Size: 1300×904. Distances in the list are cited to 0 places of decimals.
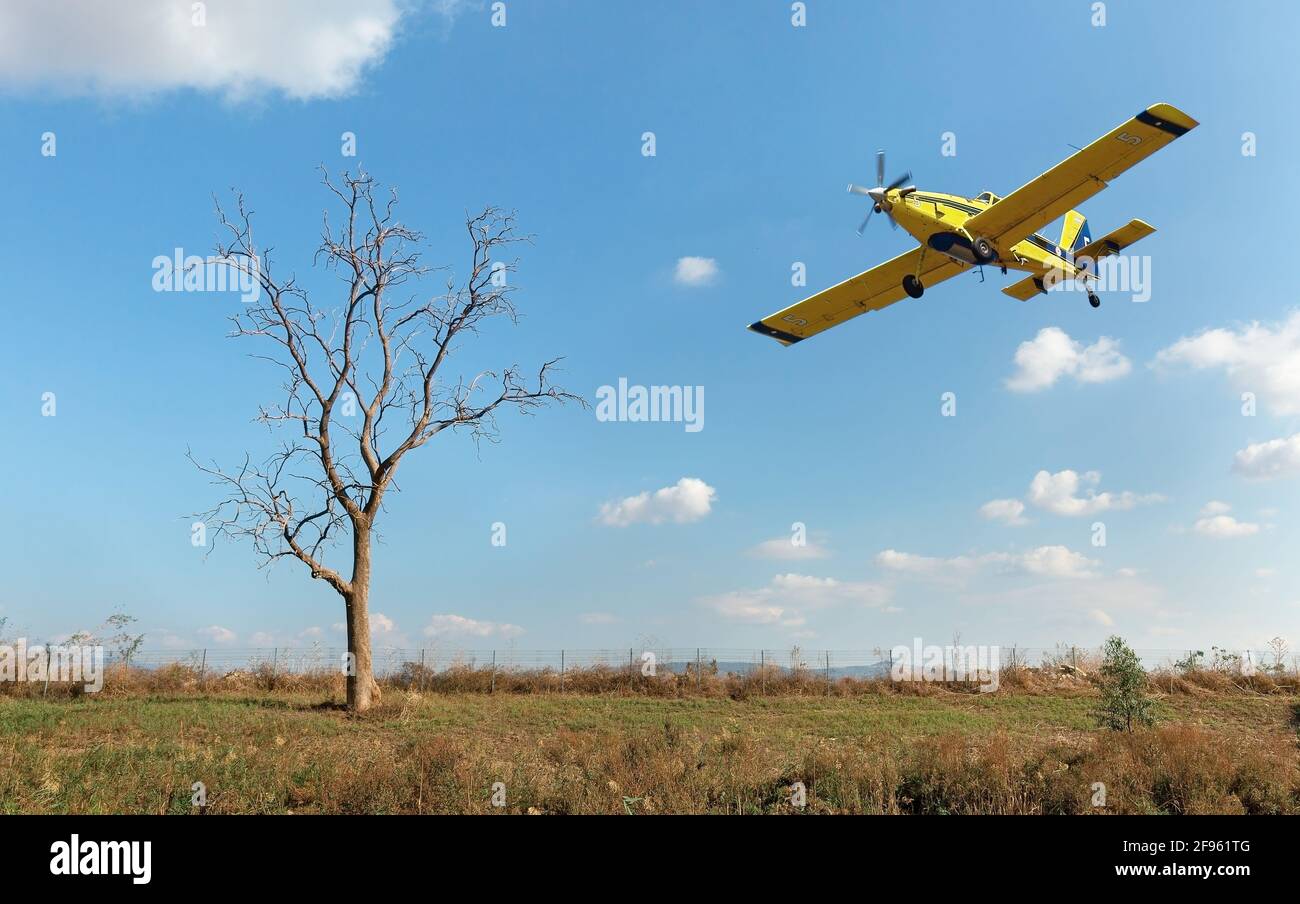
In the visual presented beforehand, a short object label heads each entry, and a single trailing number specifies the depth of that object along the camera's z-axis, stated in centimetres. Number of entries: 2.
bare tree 2175
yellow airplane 1856
